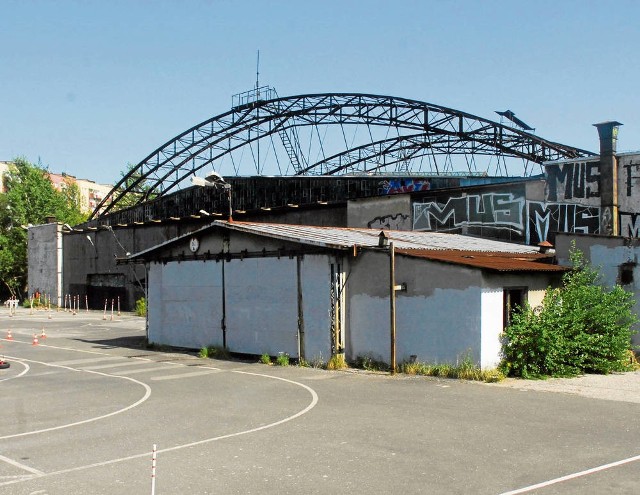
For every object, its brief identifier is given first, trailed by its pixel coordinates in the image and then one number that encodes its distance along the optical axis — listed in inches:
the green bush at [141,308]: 1825.3
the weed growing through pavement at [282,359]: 836.0
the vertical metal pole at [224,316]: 945.5
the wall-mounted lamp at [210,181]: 911.0
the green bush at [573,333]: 711.7
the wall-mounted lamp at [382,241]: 797.2
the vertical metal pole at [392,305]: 751.1
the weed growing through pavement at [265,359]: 854.2
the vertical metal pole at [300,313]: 839.9
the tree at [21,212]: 2711.6
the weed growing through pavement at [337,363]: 793.6
